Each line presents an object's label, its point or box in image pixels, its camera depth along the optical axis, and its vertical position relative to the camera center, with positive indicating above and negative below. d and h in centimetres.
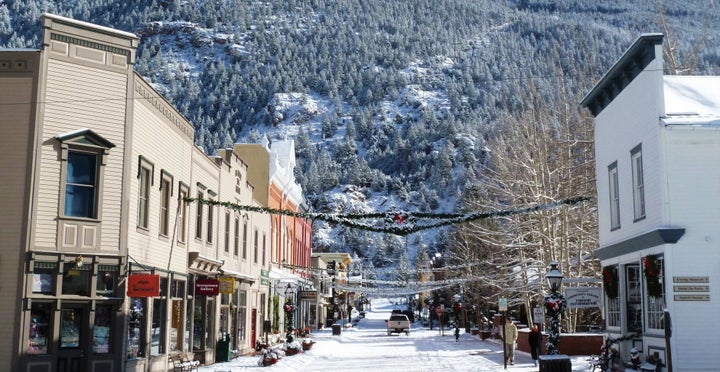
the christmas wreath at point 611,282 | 2434 +72
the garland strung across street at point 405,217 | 2352 +259
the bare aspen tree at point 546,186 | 3522 +554
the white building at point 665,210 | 1952 +246
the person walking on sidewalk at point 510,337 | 2831 -110
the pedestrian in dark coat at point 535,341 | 2900 -126
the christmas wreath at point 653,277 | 1998 +73
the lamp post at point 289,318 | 3687 -66
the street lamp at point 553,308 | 2147 -6
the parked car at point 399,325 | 6256 -155
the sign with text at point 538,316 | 2804 -36
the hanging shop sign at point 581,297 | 2458 +27
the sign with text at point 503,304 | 3166 +6
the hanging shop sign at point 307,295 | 5175 +60
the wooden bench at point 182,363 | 2448 -186
